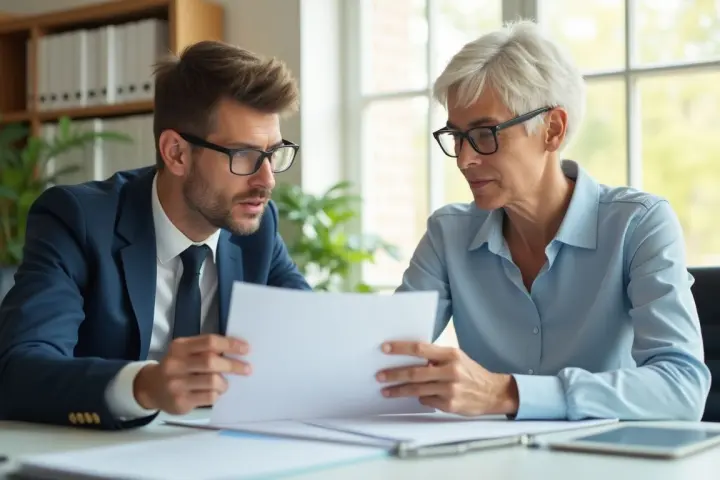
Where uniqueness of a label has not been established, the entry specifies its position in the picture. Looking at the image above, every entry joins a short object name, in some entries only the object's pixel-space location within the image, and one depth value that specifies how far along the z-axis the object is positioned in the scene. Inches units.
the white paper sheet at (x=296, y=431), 52.0
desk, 47.6
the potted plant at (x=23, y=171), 120.6
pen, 50.5
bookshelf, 117.3
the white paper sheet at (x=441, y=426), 52.3
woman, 66.1
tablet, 50.5
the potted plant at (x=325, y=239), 109.2
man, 63.4
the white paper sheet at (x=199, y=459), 47.5
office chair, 66.3
